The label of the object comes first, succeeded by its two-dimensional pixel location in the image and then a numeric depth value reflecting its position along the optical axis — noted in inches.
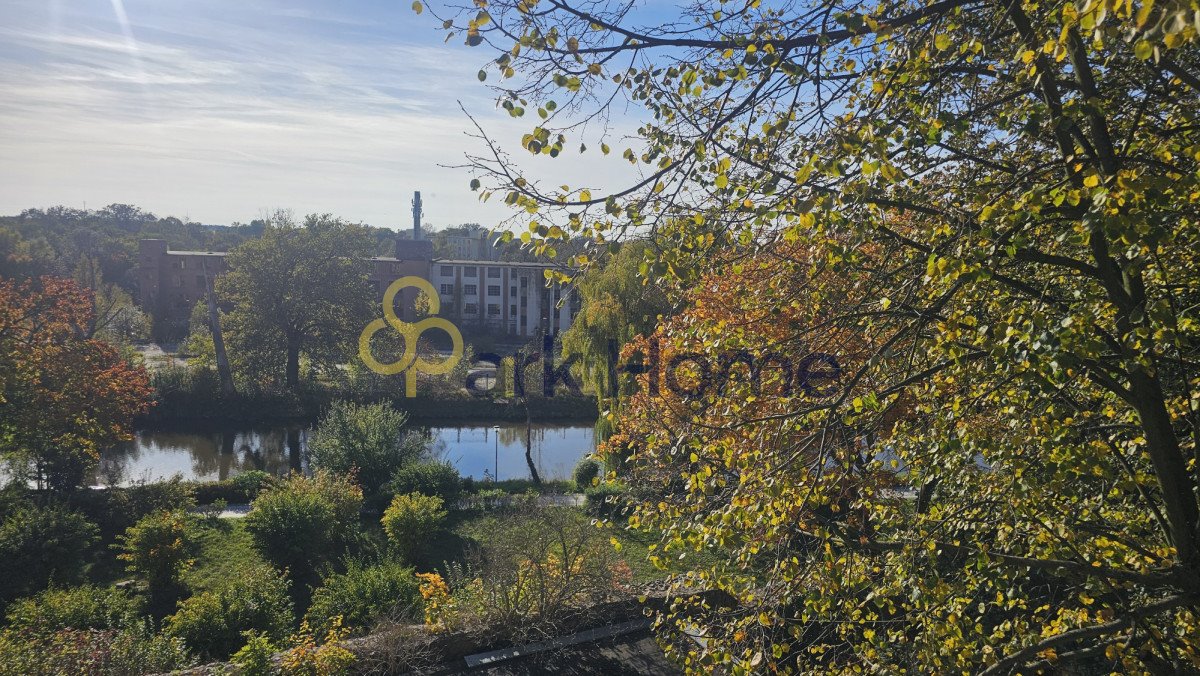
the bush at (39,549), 455.5
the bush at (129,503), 572.4
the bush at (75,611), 348.2
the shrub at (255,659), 260.8
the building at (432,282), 1935.3
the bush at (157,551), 457.7
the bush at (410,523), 522.0
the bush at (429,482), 643.5
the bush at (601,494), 619.0
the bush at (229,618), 346.3
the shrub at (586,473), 729.6
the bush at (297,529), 498.3
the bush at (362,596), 379.9
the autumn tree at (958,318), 118.4
